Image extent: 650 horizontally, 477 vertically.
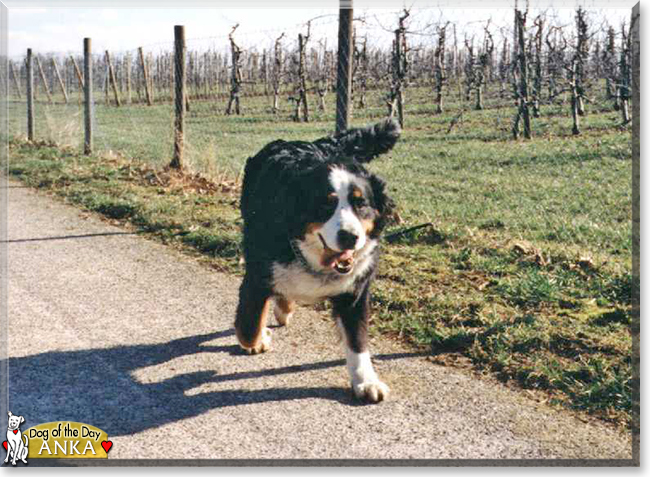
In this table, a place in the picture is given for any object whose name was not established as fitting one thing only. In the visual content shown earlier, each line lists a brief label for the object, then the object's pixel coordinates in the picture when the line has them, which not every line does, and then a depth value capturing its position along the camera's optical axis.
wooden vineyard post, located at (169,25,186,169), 10.54
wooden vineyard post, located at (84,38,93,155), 13.02
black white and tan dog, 3.42
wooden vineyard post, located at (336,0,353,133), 6.72
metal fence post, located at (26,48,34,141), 15.98
